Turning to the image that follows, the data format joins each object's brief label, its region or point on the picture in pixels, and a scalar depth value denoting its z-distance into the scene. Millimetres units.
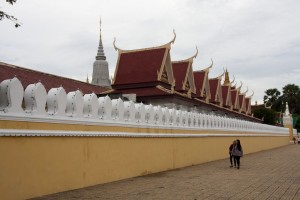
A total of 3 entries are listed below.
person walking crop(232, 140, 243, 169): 14227
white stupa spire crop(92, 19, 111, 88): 42719
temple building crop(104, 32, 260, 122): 22953
